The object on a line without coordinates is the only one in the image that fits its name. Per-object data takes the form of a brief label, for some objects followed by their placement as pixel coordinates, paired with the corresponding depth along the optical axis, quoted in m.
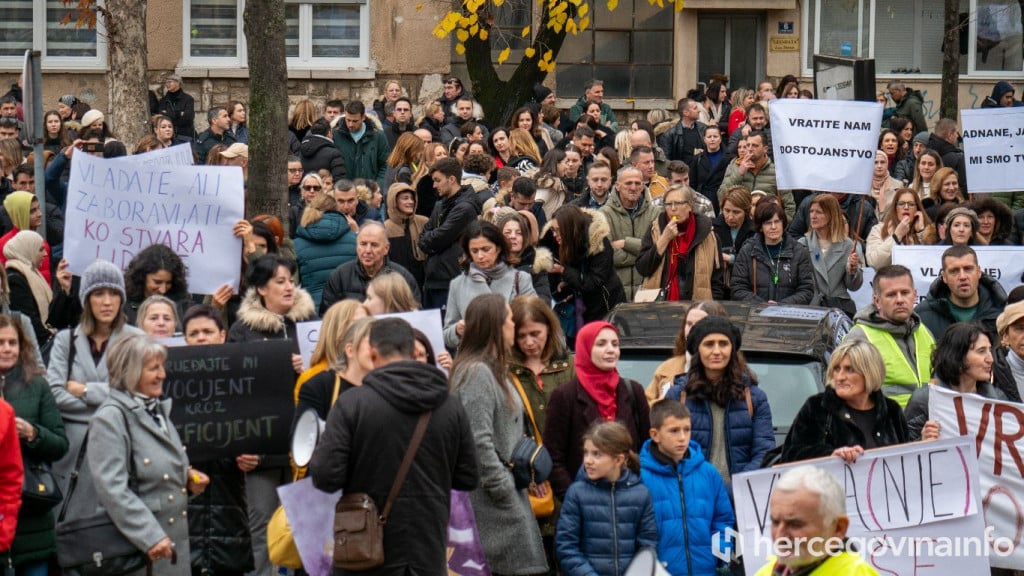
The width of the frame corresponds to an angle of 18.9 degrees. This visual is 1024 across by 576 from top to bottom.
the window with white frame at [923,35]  49.16
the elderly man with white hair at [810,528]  9.57
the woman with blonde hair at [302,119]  33.72
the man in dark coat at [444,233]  21.93
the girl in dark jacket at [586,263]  21.09
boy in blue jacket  14.06
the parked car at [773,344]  16.18
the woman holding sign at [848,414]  14.34
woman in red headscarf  14.87
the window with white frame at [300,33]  46.31
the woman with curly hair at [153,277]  16.97
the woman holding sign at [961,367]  15.17
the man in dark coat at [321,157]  29.21
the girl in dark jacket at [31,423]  13.98
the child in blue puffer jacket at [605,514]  13.73
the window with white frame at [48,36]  46.17
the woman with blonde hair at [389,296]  15.38
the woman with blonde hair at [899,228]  23.16
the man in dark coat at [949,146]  31.78
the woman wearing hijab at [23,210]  21.72
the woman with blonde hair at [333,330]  14.35
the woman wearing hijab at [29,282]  18.79
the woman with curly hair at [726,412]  14.96
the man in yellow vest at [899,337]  16.72
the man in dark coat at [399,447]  12.16
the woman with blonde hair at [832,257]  22.14
